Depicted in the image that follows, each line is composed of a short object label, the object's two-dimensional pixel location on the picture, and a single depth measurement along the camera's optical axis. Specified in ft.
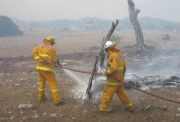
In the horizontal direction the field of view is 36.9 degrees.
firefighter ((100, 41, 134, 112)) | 20.50
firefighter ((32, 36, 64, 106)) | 23.68
